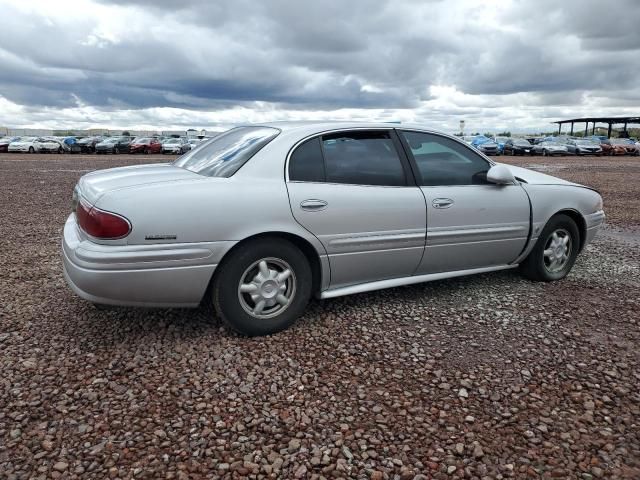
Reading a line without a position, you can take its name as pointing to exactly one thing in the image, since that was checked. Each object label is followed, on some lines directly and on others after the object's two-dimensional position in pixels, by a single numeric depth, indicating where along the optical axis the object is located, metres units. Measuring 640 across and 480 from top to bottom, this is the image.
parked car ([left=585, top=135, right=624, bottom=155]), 38.84
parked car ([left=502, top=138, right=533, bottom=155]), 38.06
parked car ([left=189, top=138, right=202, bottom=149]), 40.59
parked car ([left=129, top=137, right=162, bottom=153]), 36.72
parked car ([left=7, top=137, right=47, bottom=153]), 35.62
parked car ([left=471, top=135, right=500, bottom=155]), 37.53
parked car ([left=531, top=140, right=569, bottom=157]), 37.84
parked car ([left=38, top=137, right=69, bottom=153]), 36.62
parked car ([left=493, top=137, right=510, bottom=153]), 38.75
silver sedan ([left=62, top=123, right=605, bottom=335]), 3.09
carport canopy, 62.95
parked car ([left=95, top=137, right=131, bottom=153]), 37.34
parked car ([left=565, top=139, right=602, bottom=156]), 38.22
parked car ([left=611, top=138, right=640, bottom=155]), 38.97
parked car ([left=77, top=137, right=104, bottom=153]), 38.22
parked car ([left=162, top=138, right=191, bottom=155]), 36.80
